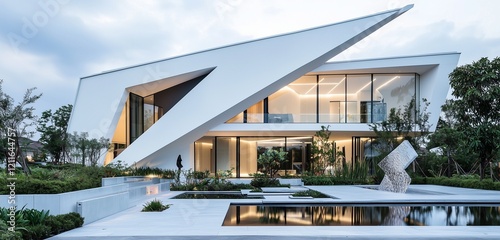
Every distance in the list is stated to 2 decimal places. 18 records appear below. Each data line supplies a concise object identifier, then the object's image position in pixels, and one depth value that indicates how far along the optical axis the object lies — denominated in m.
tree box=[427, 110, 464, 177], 19.19
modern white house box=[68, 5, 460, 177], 18.67
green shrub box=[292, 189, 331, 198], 13.01
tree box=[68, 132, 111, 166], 16.47
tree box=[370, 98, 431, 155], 19.83
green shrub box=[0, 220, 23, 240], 4.45
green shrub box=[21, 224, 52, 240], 6.03
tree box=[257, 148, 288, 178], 18.23
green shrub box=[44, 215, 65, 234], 6.69
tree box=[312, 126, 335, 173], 20.62
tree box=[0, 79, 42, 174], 10.70
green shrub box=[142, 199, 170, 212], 9.83
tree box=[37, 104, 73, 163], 27.98
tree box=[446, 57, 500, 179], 15.36
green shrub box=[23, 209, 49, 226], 6.76
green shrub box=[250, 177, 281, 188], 17.70
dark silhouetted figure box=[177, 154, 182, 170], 19.98
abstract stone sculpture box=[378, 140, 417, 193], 14.64
